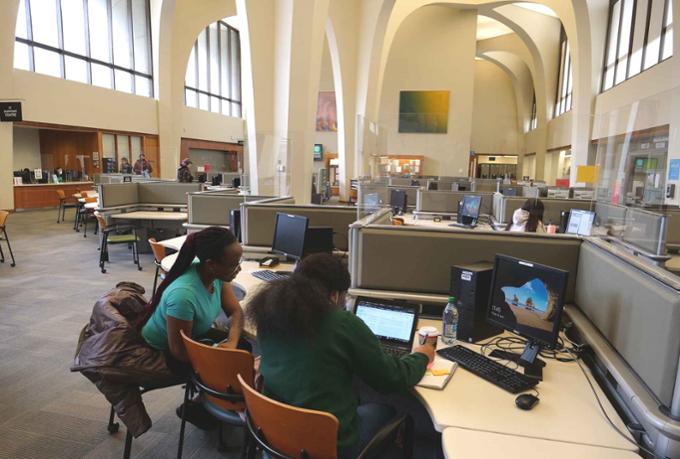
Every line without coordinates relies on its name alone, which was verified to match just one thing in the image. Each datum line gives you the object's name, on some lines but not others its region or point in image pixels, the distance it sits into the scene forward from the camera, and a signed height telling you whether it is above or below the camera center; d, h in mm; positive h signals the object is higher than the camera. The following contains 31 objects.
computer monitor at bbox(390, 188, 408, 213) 7977 -474
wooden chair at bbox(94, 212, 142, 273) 5789 -956
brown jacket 1907 -884
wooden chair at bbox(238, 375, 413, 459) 1294 -829
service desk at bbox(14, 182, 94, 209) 11531 -735
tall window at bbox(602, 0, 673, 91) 8562 +3320
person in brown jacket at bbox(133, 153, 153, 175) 12641 +109
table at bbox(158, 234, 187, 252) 4215 -749
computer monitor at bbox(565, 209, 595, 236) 4547 -455
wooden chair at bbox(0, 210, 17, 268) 5780 -759
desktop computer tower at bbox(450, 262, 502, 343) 2141 -615
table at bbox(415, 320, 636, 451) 1451 -860
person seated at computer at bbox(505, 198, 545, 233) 4480 -419
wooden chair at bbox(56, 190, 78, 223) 10266 -1085
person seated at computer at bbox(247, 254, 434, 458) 1409 -609
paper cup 1959 -737
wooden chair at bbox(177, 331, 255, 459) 1761 -886
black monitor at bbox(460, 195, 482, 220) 6328 -429
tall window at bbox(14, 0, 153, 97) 11148 +3744
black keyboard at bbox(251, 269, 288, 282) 3213 -786
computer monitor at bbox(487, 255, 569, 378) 1854 -567
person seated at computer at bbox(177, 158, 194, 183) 8595 -68
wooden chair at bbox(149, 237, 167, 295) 4043 -771
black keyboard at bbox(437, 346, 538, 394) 1737 -833
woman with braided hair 1987 -591
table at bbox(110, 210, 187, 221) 6393 -702
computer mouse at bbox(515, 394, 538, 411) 1585 -837
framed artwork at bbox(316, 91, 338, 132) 18250 +2650
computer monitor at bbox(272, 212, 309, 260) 3250 -489
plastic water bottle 2191 -753
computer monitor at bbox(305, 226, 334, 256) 3254 -509
